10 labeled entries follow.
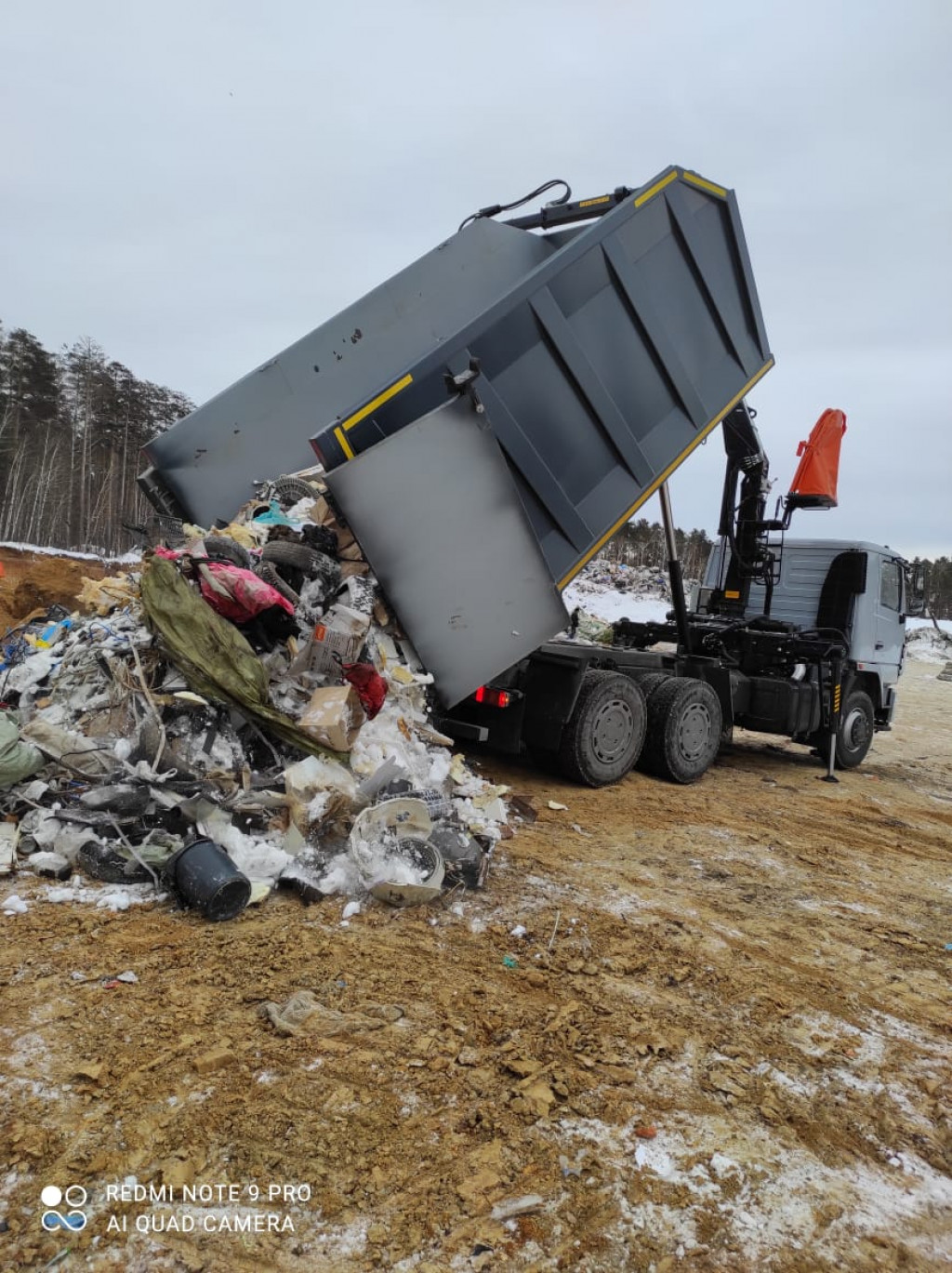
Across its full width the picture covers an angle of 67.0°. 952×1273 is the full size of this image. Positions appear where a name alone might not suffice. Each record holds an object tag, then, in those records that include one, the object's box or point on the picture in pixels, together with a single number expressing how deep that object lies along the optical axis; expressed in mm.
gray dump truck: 3871
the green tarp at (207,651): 3559
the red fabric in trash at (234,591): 3811
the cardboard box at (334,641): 3914
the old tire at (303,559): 4133
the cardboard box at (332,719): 3564
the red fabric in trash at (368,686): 3891
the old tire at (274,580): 4105
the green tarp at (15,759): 3203
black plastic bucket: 2715
